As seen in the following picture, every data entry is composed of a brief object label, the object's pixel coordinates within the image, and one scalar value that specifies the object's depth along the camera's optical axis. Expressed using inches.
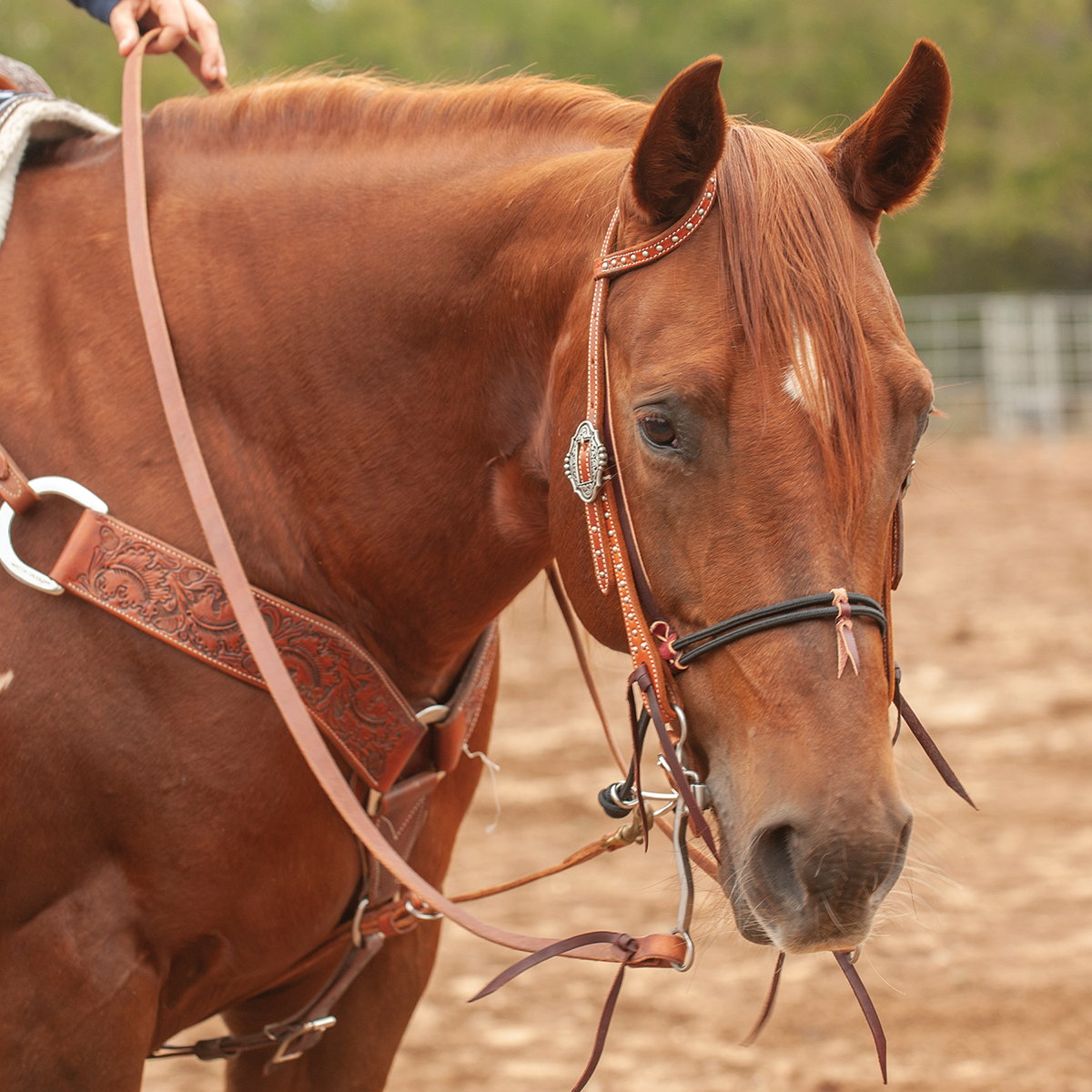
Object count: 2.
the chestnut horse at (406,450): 243.4
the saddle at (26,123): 253.7
